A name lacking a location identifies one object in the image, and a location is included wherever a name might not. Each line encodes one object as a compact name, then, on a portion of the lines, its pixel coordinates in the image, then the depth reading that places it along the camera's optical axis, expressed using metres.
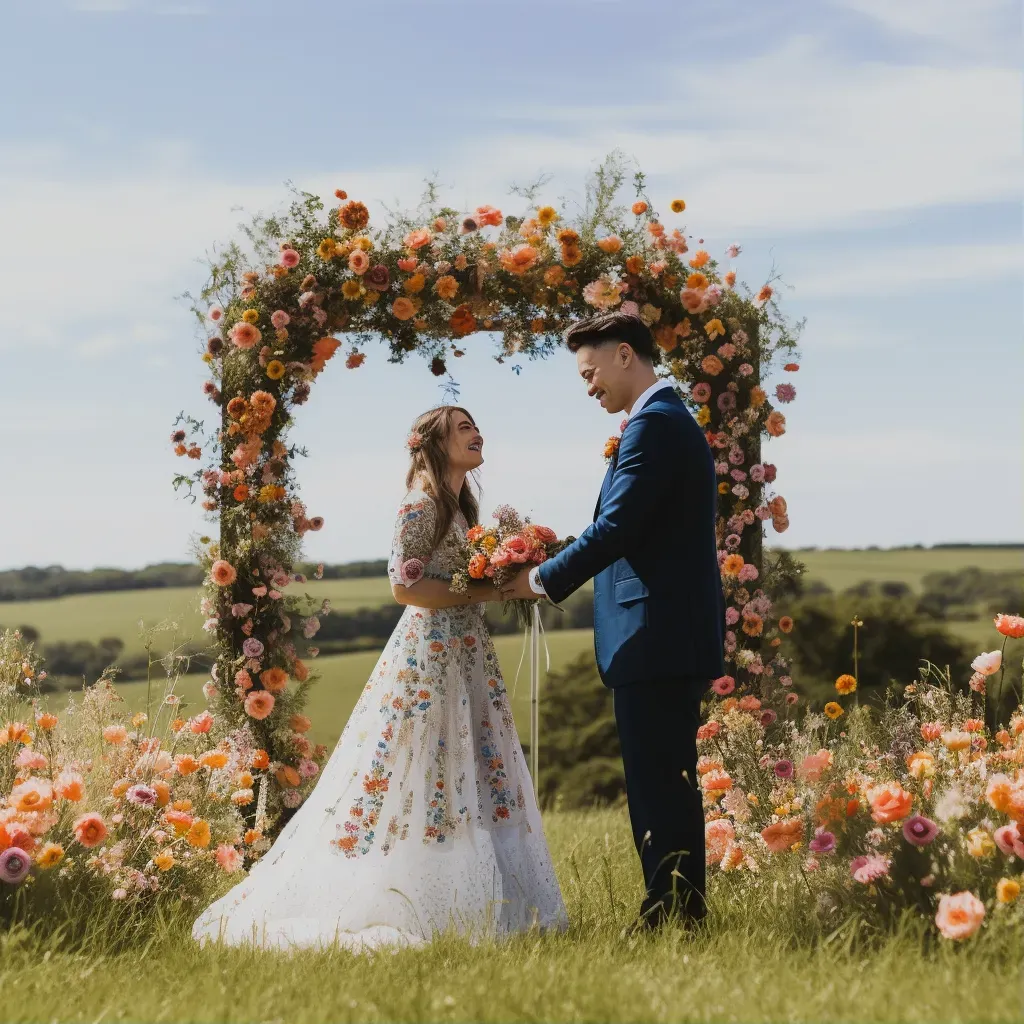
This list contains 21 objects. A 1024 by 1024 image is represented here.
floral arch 6.50
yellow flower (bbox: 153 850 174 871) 4.37
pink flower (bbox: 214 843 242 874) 4.61
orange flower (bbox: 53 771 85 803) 4.27
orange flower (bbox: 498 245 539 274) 6.55
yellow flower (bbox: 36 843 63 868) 4.02
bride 4.48
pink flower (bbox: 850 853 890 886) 3.85
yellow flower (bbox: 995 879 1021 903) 3.51
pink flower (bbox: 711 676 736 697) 6.55
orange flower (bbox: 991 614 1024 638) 4.77
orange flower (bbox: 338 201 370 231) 6.53
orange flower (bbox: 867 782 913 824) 3.85
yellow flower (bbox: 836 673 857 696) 5.51
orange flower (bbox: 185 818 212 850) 4.47
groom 4.17
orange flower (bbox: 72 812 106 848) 4.16
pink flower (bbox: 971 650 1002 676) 4.91
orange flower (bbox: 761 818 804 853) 4.31
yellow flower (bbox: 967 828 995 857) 3.74
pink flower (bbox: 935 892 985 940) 3.46
